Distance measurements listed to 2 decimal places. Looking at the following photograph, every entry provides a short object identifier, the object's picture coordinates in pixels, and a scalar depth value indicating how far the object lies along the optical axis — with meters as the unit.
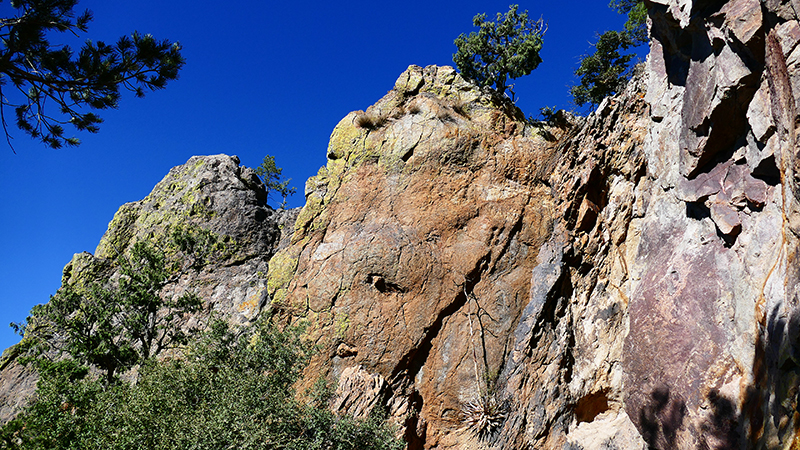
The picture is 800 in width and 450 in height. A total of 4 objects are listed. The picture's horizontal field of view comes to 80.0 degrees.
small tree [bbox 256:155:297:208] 33.34
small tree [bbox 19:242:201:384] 16.58
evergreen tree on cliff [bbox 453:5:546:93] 21.03
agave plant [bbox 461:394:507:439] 14.02
